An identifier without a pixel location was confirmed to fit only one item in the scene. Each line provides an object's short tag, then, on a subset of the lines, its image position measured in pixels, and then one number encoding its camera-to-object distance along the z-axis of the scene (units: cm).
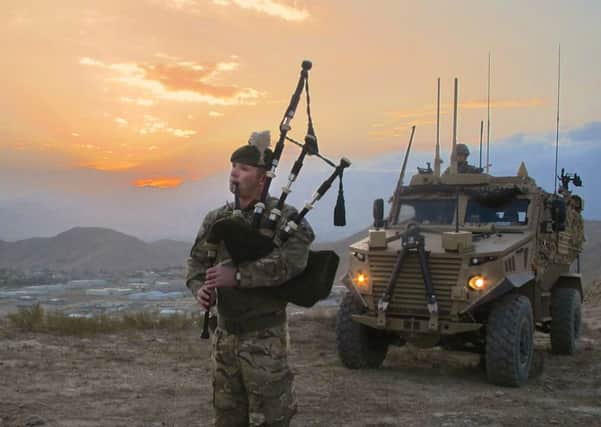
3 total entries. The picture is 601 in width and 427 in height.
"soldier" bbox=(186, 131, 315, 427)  326
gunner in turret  939
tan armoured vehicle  693
